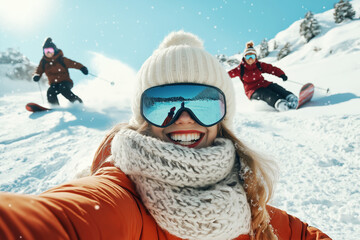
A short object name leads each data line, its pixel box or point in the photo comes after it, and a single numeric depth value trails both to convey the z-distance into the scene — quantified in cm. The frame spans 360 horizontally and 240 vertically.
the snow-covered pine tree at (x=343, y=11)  2638
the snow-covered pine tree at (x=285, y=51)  2823
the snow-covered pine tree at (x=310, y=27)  2822
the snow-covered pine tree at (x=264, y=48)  3435
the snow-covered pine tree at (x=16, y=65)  3177
